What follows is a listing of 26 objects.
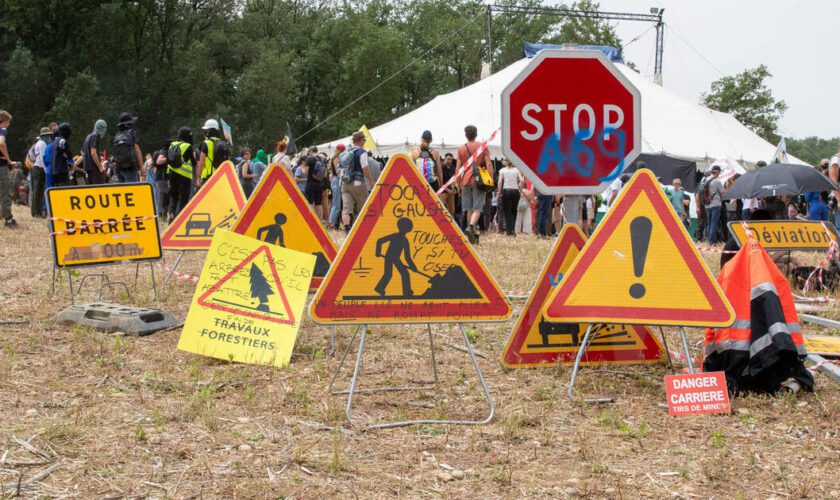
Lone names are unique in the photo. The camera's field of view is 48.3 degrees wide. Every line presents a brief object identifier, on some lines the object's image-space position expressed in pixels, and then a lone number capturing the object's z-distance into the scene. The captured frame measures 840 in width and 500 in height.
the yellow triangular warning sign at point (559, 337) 5.51
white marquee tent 26.59
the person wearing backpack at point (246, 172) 18.33
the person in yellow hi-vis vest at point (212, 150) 14.41
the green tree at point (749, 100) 52.25
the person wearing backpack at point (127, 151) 14.34
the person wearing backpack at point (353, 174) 14.15
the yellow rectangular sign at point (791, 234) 8.66
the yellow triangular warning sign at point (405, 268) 4.75
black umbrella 11.59
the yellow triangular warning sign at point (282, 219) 6.52
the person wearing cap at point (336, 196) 18.25
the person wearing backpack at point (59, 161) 15.83
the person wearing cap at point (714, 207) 19.77
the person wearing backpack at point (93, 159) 15.23
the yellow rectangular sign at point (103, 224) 7.83
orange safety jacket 5.08
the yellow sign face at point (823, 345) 6.11
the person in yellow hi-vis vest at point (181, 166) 15.24
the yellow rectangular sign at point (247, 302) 5.85
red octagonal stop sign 5.43
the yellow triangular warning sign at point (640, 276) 5.00
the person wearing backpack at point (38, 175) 17.62
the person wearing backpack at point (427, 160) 15.48
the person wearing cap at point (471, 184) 14.47
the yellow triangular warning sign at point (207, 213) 8.60
